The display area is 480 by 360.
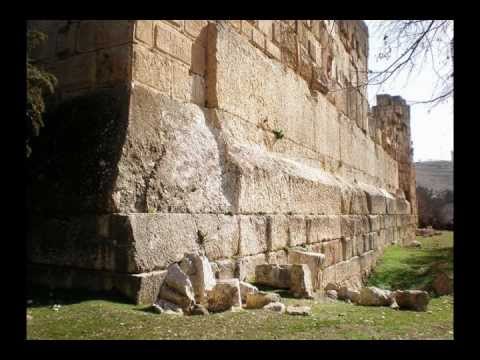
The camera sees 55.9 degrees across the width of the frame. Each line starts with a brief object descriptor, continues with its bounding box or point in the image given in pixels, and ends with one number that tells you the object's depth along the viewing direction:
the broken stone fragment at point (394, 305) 4.09
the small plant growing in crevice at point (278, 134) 5.47
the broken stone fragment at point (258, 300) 3.37
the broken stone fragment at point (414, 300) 4.05
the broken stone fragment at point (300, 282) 4.08
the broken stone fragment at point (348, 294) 4.56
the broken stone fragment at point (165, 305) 2.94
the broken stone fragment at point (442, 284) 5.94
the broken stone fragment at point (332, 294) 4.58
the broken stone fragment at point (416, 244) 12.55
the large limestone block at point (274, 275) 4.19
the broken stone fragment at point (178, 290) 3.03
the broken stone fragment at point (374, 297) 4.21
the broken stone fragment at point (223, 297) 3.19
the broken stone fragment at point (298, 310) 3.24
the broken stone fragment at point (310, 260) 4.94
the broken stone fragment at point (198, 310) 3.00
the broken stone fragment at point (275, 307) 3.30
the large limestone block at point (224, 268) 3.78
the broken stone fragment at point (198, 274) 3.27
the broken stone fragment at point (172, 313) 2.87
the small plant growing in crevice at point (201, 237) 3.65
